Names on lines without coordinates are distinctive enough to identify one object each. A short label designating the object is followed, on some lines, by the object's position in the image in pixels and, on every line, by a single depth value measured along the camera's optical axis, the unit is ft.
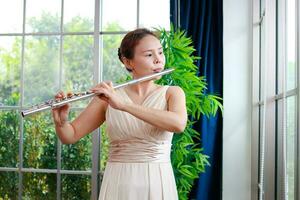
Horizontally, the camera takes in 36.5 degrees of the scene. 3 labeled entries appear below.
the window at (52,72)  14.51
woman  5.10
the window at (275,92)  6.63
